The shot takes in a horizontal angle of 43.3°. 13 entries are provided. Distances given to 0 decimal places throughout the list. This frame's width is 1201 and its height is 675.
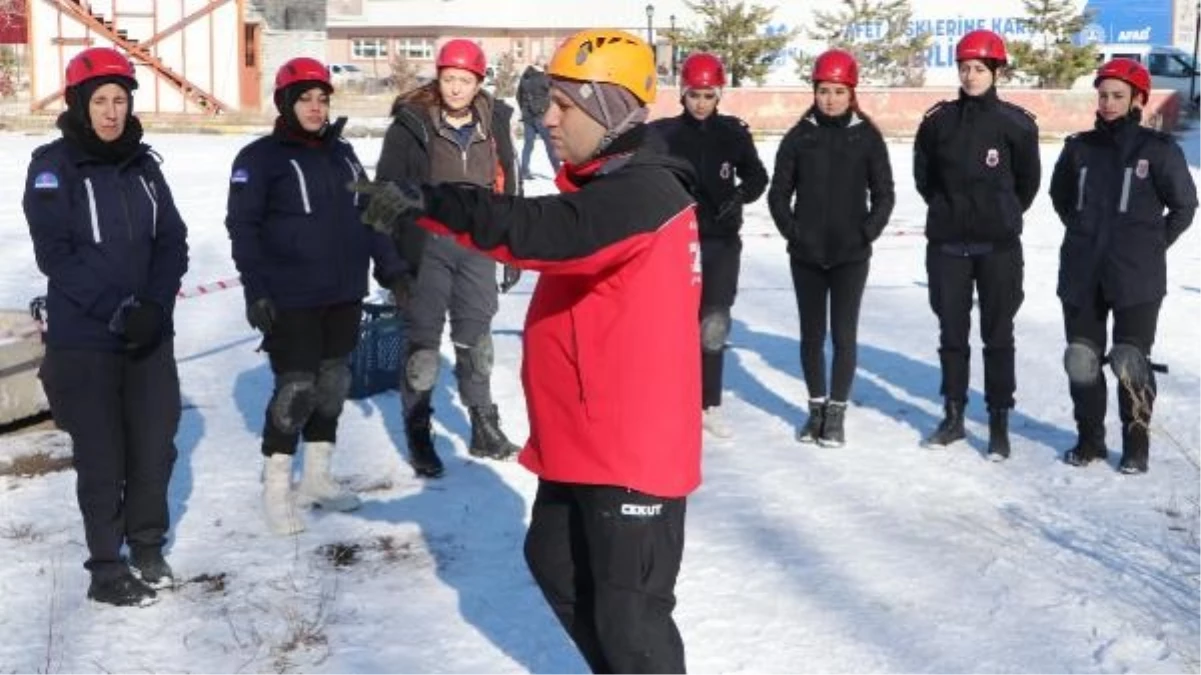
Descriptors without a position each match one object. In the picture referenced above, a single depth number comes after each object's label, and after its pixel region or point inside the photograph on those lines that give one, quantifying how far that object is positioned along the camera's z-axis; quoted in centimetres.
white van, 4934
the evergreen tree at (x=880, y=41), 5122
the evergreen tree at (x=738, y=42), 4753
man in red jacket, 352
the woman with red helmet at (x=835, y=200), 739
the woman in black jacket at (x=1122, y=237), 692
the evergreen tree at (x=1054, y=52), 4406
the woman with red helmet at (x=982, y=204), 714
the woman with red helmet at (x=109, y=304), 507
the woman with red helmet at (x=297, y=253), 588
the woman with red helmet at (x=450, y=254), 668
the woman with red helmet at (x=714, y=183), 760
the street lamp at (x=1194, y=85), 4412
